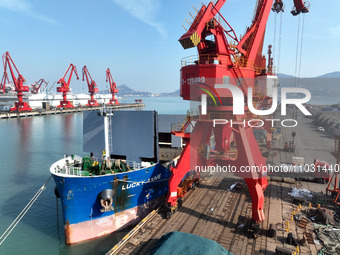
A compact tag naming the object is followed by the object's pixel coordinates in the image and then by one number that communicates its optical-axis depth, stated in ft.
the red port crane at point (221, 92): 48.75
